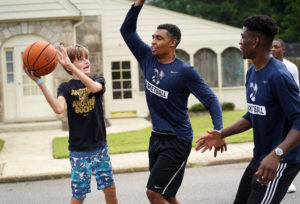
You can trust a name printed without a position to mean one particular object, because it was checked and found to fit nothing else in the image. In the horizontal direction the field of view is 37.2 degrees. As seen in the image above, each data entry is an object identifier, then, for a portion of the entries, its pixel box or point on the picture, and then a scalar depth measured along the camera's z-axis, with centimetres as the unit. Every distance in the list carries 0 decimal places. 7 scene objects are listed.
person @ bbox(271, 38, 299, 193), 642
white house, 1291
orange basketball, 446
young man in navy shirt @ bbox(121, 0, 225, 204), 400
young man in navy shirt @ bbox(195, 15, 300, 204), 300
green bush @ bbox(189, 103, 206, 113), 1678
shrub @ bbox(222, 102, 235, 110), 1750
